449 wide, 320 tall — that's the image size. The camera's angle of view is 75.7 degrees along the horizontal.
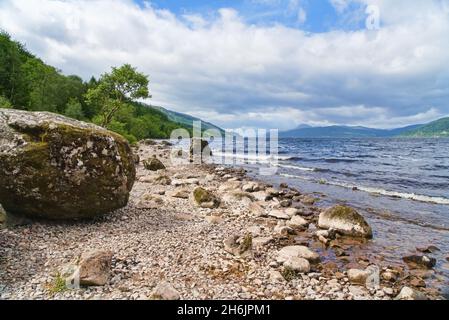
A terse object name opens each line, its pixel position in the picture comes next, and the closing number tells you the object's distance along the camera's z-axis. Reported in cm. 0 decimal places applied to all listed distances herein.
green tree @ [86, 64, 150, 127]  3678
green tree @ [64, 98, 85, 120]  4994
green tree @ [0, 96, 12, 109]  3157
